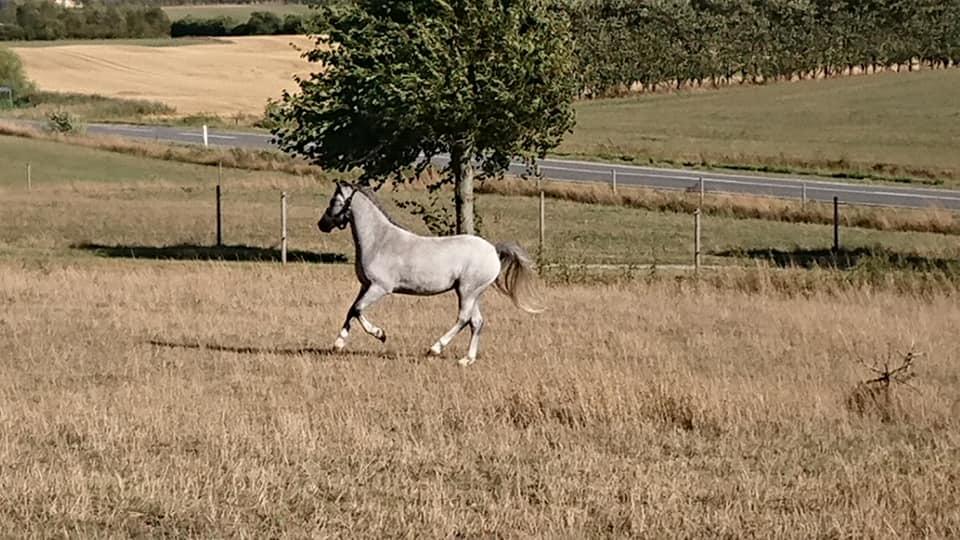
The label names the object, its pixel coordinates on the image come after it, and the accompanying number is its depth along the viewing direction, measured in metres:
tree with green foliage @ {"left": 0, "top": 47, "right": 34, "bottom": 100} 105.81
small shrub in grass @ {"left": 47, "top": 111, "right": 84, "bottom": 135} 73.06
